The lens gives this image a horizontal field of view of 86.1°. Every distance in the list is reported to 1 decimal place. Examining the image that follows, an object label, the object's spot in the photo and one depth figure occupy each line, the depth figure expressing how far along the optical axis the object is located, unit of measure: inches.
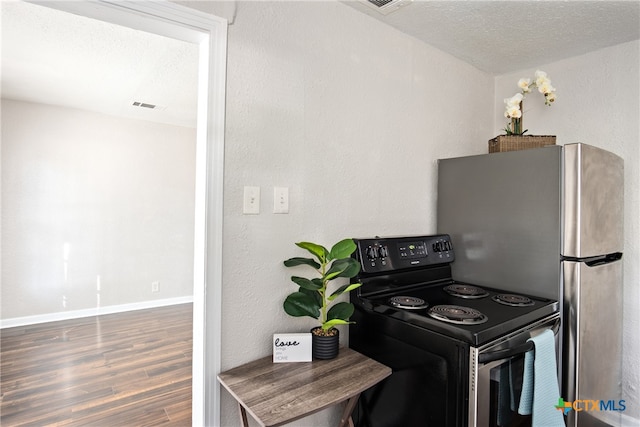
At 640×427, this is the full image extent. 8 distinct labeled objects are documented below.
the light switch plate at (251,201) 54.9
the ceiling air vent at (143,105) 145.5
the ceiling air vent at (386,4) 65.5
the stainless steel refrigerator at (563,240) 62.2
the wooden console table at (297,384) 41.0
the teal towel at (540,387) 51.7
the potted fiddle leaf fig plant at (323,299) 54.6
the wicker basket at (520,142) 77.6
